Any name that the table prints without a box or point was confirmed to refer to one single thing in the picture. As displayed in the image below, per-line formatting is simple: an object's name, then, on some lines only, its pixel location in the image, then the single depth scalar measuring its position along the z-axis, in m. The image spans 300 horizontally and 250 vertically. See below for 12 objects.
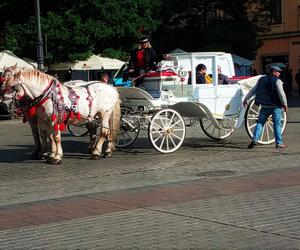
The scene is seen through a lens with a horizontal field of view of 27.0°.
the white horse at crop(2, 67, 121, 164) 11.62
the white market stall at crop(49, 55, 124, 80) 27.09
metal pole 25.43
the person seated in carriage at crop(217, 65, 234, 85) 14.20
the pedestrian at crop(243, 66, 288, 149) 13.07
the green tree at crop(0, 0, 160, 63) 27.84
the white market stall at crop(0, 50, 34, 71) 24.77
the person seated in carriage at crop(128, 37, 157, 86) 13.44
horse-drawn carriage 12.96
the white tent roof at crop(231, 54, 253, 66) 30.91
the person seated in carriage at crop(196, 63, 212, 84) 13.70
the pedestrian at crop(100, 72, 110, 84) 17.33
